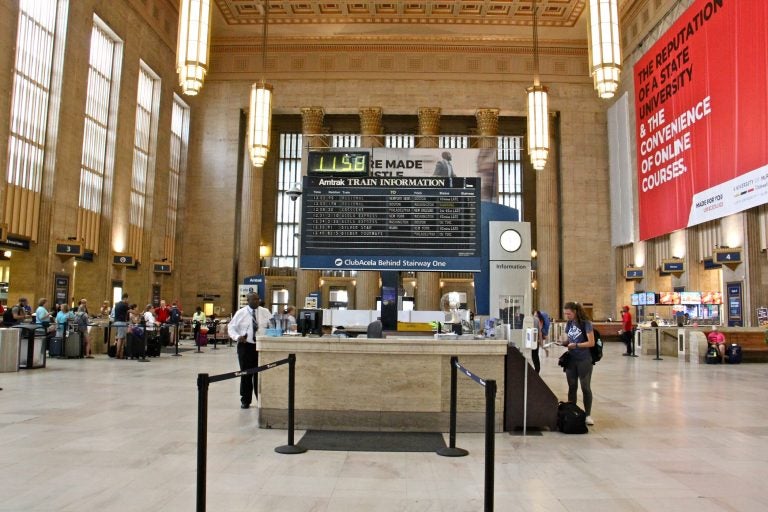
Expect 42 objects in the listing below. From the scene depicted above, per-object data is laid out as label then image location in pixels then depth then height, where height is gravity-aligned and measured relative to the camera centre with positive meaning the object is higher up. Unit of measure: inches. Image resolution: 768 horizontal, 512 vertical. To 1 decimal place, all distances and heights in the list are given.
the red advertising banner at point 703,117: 678.5 +270.5
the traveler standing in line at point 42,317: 534.9 -18.2
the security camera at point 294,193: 673.0 +128.9
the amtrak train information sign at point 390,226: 326.3 +45.0
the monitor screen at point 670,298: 867.5 +20.7
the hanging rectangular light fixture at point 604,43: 425.7 +199.2
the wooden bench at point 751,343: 632.4 -33.0
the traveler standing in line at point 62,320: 580.7 -22.2
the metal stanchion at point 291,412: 209.6 -41.2
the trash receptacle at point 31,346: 470.3 -40.5
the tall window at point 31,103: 697.0 +244.3
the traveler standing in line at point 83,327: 583.5 -29.3
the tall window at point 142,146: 1014.1 +276.9
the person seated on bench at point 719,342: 612.4 -31.0
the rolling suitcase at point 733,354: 609.3 -43.1
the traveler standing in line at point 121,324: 595.8 -26.1
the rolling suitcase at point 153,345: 637.3 -50.0
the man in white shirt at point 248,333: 309.3 -16.8
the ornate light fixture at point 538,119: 639.1 +211.6
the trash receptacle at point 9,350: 448.5 -41.6
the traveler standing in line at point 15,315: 510.9 -16.3
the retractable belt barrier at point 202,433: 135.7 -32.4
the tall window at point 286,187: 1430.9 +289.6
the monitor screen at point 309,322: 288.8 -9.3
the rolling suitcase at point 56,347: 585.6 -49.7
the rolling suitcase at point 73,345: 586.2 -47.6
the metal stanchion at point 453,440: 207.5 -49.4
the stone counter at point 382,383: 247.8 -33.6
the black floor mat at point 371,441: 216.7 -53.7
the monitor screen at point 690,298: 843.8 +20.8
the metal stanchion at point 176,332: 704.2 -39.3
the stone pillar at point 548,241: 1175.0 +140.3
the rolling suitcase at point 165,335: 732.8 -45.8
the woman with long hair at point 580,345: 270.1 -16.6
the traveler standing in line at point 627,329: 692.7 -22.4
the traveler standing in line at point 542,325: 408.9 -11.7
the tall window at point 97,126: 861.2 +266.9
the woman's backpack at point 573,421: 249.4 -48.1
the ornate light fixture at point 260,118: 657.0 +212.6
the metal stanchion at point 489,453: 130.8 -33.8
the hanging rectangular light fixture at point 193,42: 418.9 +191.5
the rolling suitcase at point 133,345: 601.3 -47.1
